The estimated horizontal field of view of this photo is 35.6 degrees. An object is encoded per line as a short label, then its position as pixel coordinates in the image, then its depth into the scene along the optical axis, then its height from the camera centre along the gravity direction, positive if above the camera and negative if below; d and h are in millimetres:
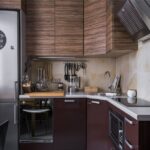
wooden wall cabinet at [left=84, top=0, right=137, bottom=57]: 2727 +556
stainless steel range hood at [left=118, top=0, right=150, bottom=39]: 1938 +539
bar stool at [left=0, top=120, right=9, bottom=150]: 1520 -393
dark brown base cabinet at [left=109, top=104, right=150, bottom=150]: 1601 -422
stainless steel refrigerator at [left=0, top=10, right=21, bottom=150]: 3018 +80
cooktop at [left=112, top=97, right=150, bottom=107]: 2095 -274
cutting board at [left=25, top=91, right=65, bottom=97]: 3088 -265
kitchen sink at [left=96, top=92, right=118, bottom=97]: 3076 -261
